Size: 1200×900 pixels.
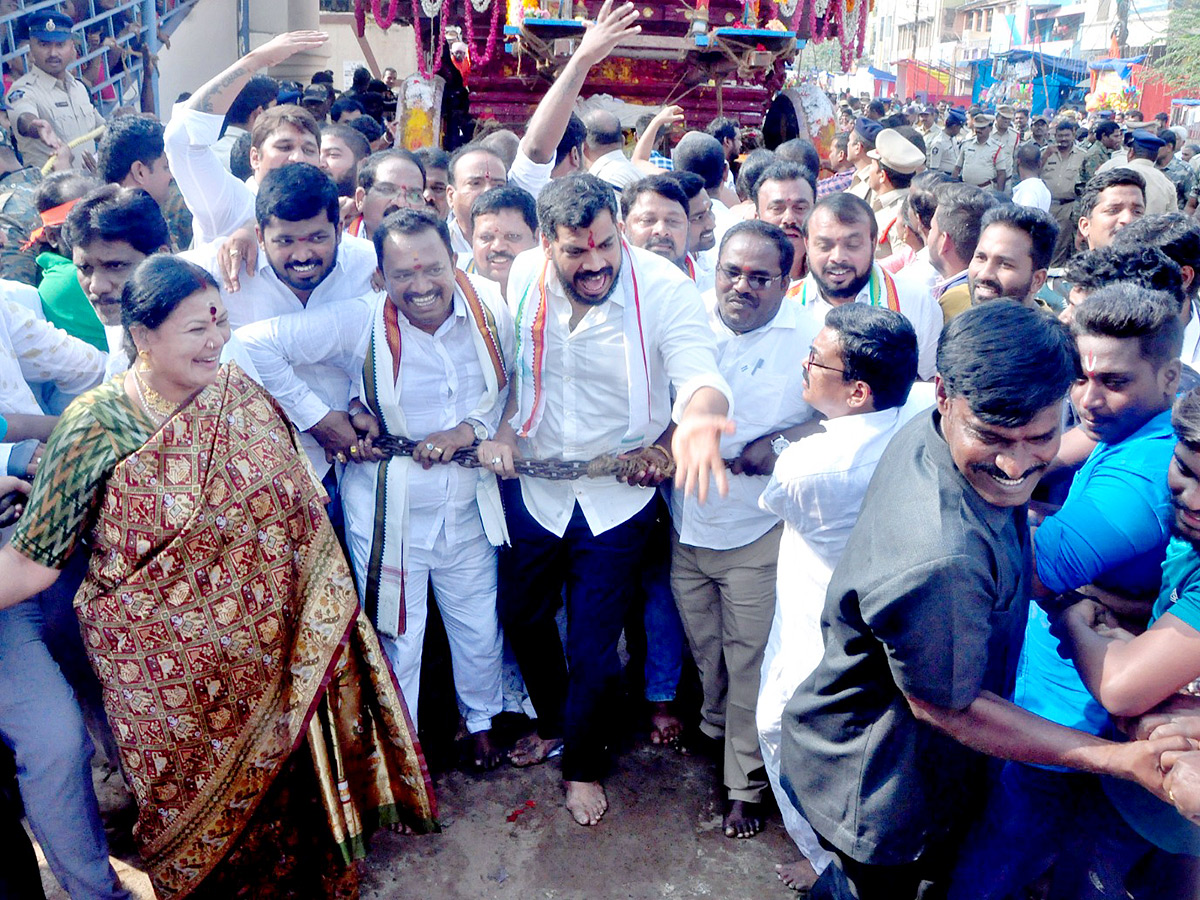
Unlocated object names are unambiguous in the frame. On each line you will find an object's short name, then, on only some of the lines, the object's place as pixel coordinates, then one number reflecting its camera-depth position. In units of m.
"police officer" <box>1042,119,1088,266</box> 10.84
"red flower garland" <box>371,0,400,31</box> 9.70
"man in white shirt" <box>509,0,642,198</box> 3.48
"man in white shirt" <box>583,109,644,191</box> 4.89
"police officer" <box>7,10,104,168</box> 6.36
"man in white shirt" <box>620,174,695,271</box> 3.55
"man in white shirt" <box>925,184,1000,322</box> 3.61
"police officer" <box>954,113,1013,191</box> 11.88
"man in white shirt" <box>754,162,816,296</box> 3.85
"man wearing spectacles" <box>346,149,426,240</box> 3.73
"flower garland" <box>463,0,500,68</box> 8.32
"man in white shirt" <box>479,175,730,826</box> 2.78
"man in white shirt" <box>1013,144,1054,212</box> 10.38
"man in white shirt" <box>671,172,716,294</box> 4.15
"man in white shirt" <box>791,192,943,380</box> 3.13
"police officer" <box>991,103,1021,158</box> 12.53
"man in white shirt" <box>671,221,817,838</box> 2.87
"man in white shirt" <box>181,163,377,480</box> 2.90
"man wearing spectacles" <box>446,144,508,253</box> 3.84
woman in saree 2.18
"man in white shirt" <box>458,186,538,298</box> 3.43
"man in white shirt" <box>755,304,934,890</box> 2.24
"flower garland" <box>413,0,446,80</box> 9.12
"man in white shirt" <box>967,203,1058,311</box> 3.12
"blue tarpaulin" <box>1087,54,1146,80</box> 31.06
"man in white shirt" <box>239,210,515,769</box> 2.84
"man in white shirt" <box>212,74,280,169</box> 5.44
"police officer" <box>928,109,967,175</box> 12.07
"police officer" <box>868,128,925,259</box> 5.32
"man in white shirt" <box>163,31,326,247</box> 3.21
